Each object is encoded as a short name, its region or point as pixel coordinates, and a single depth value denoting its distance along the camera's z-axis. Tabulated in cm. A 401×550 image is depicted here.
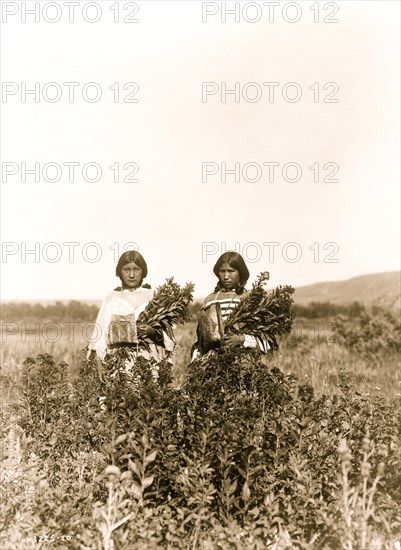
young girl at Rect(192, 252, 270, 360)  492
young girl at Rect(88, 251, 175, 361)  540
